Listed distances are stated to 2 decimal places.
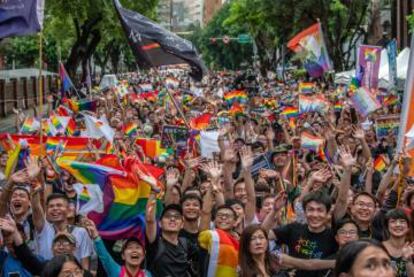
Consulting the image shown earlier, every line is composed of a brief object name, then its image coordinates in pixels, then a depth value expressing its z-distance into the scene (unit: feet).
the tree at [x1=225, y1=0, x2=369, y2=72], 163.01
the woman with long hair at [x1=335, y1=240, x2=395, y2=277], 17.29
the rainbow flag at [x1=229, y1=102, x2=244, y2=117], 83.17
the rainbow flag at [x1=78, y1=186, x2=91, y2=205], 32.73
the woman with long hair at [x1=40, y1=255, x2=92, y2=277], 24.23
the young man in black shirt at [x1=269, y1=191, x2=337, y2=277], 28.50
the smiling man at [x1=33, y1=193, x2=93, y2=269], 29.75
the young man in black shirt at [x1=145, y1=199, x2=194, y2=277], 29.21
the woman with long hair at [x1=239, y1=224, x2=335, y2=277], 27.15
